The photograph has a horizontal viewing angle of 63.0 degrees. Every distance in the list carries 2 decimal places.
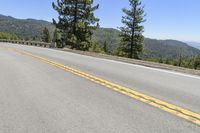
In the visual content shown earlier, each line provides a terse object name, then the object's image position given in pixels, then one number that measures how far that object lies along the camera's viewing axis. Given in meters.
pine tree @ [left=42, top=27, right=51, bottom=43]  56.52
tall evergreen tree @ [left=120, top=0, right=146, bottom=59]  26.70
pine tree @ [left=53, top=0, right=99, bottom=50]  25.49
